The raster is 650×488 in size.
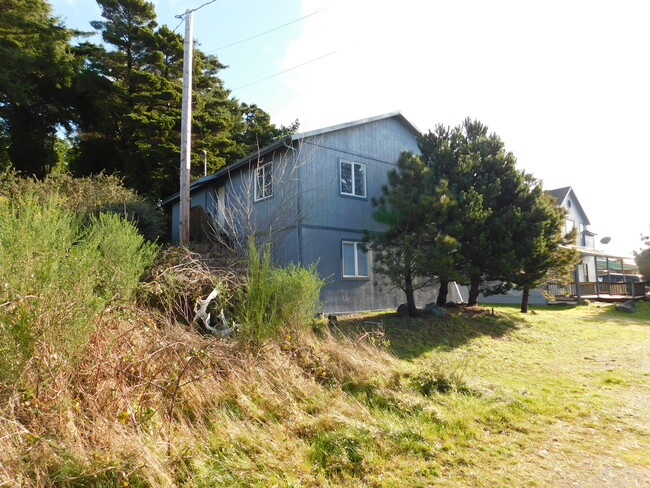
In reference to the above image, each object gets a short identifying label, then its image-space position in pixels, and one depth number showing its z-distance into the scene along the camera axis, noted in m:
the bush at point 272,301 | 5.69
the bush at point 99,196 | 14.24
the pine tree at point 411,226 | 11.70
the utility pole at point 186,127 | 11.02
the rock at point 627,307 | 18.73
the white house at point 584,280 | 22.42
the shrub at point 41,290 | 3.21
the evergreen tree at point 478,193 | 12.27
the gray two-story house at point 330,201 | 13.24
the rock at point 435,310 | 12.40
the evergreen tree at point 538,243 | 12.48
